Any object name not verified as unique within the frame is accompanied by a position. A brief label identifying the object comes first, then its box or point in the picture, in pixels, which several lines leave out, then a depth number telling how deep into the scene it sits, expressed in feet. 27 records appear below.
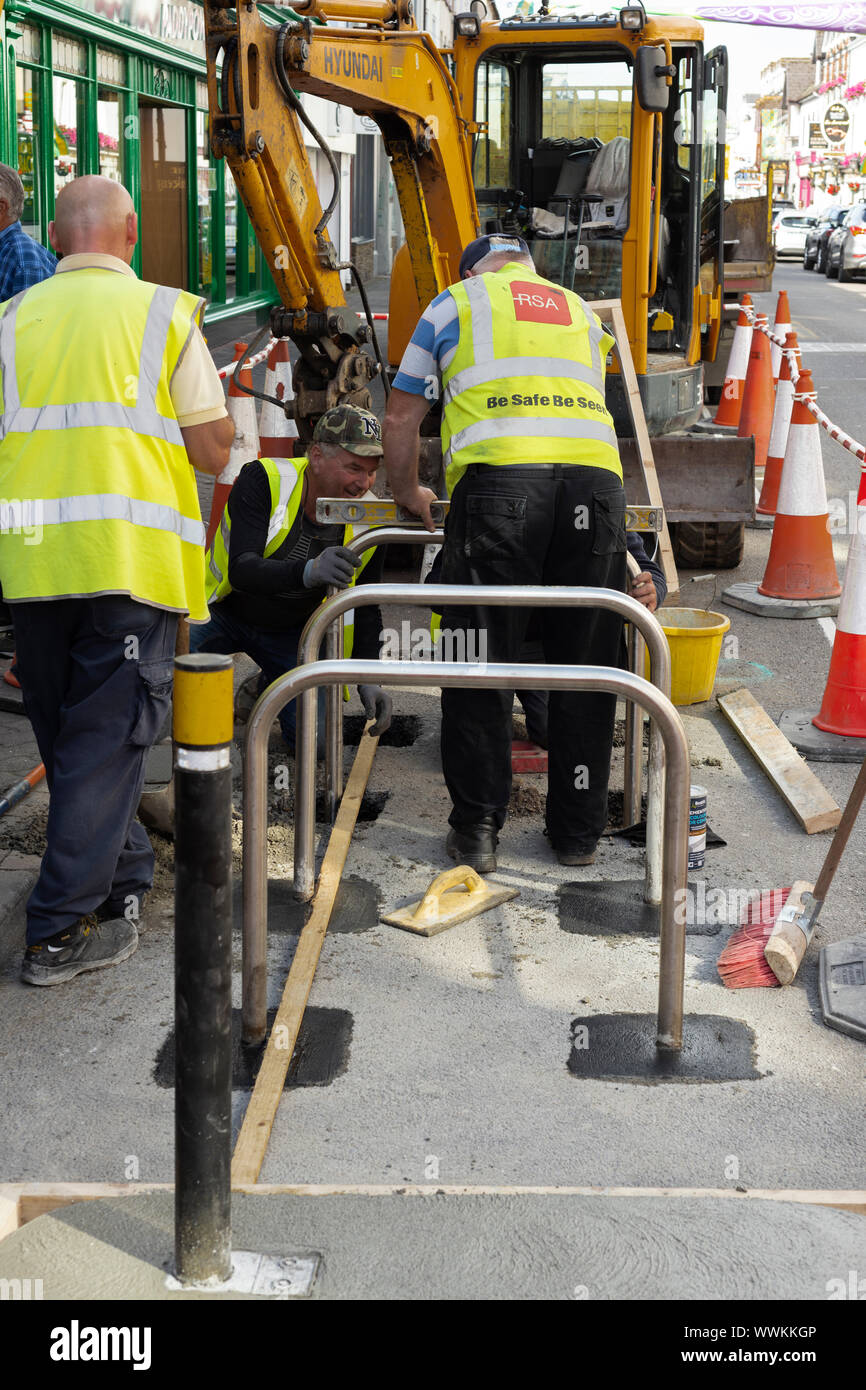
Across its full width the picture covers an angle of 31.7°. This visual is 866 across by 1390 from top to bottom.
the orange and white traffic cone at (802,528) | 27.14
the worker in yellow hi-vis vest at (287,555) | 17.16
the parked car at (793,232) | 158.35
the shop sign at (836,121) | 300.40
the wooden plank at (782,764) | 17.43
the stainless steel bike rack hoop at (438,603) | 12.39
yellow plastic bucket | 20.98
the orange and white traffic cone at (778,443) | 35.42
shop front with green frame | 40.27
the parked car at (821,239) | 134.82
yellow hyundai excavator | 23.97
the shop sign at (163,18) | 47.62
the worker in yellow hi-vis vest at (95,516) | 12.59
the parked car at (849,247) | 119.96
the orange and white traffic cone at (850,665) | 20.27
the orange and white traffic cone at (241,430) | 29.68
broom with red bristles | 13.57
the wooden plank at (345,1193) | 9.73
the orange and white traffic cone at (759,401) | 41.52
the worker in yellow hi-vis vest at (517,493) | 15.69
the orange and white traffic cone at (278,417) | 32.24
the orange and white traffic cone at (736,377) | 45.29
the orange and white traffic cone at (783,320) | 41.32
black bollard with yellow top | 8.19
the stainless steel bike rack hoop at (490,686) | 11.51
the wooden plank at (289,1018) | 10.80
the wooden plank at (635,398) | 24.73
